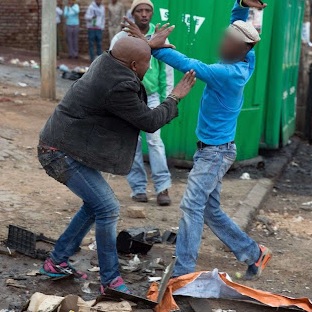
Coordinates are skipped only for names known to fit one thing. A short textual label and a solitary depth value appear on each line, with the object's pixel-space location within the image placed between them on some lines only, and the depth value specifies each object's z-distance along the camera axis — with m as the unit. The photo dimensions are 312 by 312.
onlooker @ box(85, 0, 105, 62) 32.38
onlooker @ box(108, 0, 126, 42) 32.33
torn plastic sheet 7.59
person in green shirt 11.39
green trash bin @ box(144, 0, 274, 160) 13.43
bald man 6.87
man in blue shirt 7.67
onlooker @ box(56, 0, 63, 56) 34.19
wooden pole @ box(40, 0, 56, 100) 19.71
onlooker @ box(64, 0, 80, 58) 33.07
